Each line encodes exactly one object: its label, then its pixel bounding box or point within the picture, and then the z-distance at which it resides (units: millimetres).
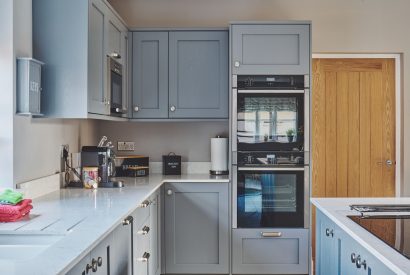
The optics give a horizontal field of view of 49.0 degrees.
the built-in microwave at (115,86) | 3247
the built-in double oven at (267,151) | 3711
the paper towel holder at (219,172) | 4012
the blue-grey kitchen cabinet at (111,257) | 1645
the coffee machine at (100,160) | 3318
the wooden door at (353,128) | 4285
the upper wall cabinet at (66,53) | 2689
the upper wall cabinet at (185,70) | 3932
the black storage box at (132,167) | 3984
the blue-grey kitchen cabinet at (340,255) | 1592
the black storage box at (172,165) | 4102
